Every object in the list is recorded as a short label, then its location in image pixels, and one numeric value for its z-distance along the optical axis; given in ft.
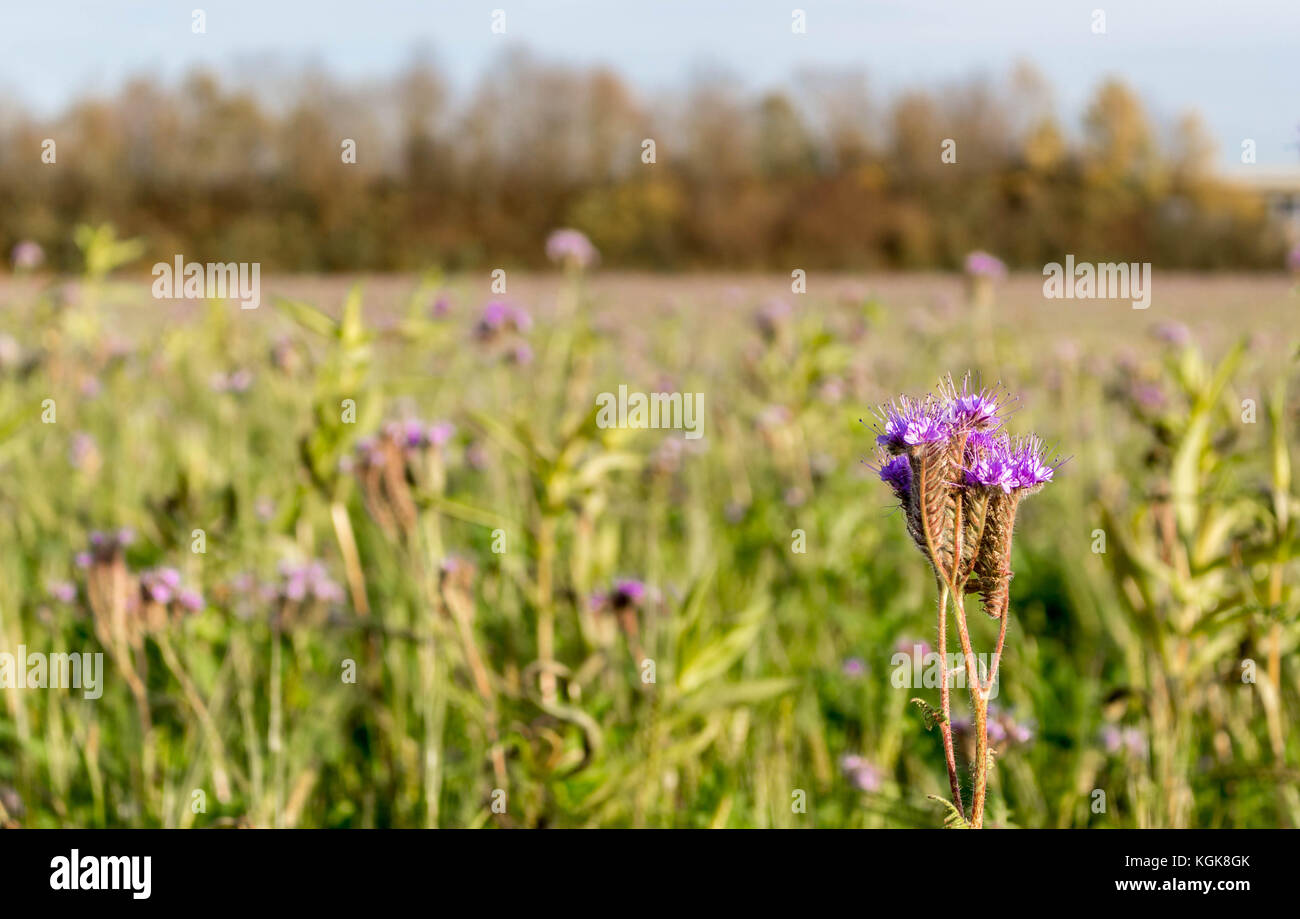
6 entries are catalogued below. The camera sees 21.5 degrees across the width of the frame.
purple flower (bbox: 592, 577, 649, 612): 4.79
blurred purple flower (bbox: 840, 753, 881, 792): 4.75
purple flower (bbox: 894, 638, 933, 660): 5.34
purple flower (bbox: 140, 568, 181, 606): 4.72
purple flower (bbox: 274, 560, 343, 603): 5.13
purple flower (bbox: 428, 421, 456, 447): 5.09
